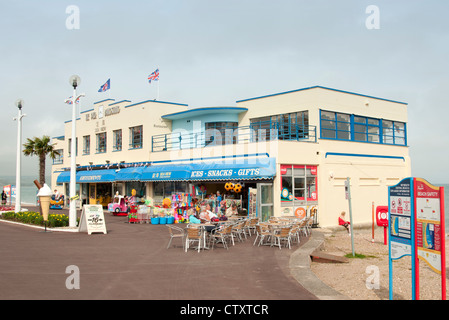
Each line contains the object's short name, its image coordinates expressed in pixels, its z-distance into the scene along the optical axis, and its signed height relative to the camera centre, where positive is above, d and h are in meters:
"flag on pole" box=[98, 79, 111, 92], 31.33 +7.29
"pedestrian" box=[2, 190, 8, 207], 39.41 -1.30
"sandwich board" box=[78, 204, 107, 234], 16.91 -1.59
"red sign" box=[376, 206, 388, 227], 17.59 -1.51
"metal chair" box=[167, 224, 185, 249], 17.45 -2.18
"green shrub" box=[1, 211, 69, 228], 18.66 -1.78
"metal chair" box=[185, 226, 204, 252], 12.79 -1.63
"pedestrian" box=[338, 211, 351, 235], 21.00 -2.16
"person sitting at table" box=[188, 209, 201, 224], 14.70 -1.40
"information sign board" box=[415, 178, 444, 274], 6.47 -0.72
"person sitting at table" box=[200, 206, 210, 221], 15.29 -1.30
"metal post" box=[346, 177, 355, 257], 13.20 -0.27
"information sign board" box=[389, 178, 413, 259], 7.05 -0.68
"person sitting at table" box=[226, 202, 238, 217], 19.31 -1.44
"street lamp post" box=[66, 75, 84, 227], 18.48 +1.58
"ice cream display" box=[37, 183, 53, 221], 18.06 -0.75
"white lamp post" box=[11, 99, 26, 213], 23.45 +1.80
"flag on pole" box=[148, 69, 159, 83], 29.44 +7.56
